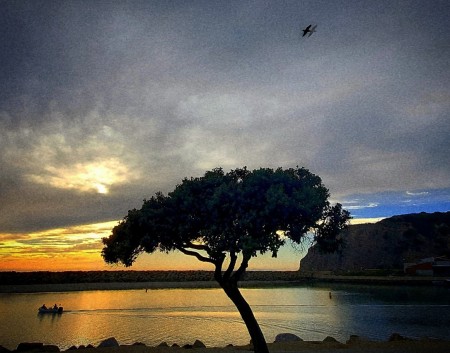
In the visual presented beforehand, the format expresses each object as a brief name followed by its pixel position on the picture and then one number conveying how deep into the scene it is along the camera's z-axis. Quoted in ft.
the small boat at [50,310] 233.76
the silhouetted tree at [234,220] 58.29
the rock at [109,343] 91.06
